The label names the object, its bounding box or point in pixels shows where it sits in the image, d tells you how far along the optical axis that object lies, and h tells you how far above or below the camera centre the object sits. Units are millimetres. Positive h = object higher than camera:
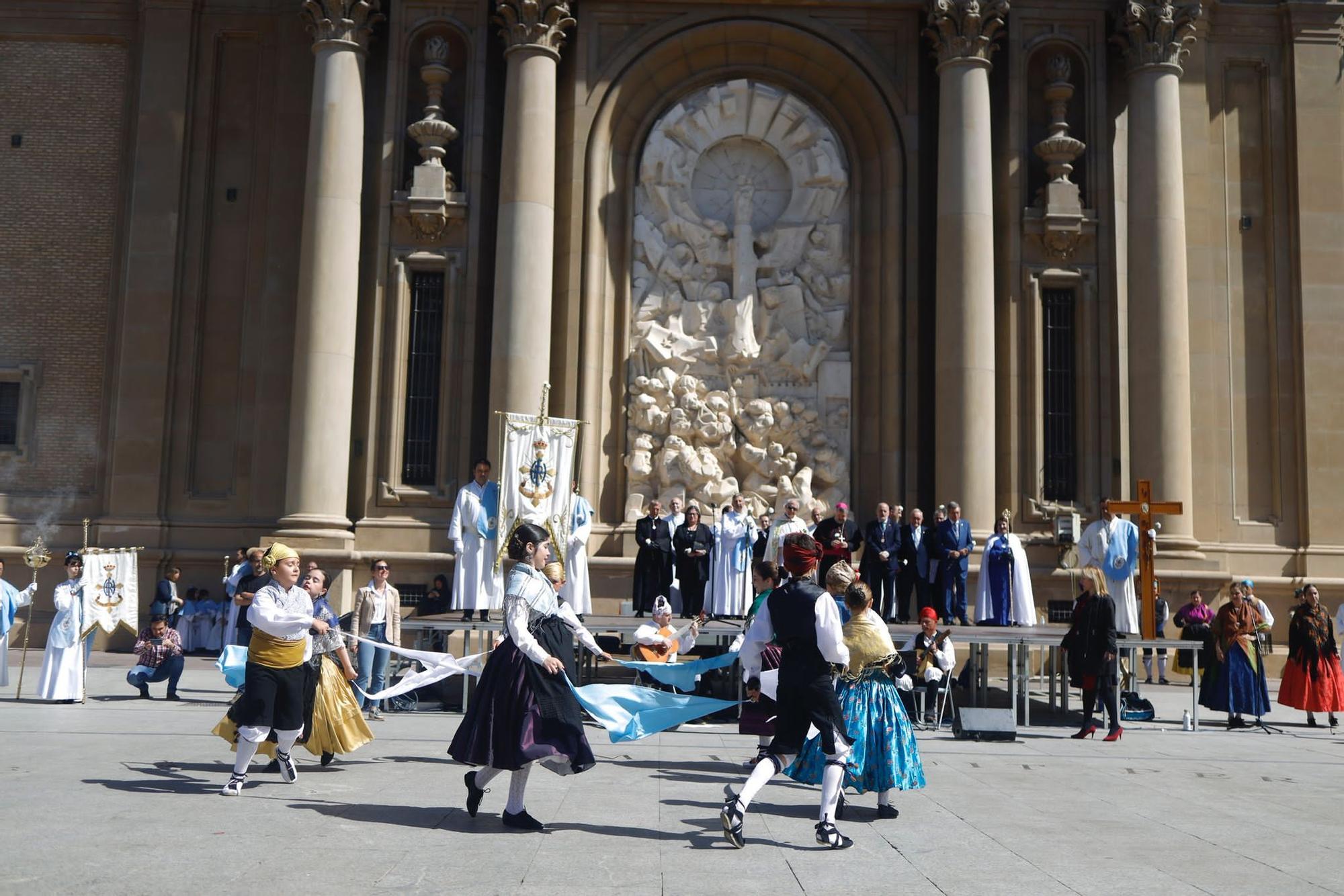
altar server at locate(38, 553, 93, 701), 15477 -1367
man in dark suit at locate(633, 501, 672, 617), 19797 +16
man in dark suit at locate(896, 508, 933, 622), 19453 +127
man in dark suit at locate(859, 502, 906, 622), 19344 +154
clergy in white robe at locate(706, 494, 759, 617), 19562 -54
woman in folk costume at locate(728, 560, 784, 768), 9281 -1016
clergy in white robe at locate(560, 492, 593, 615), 18109 -4
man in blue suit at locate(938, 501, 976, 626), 19297 +126
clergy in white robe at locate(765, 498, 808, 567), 18188 +513
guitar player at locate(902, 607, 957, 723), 14516 -966
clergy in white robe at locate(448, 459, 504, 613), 17672 +209
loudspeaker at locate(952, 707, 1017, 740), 13812 -1666
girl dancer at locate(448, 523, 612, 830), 8273 -973
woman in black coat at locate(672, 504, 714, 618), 19547 +66
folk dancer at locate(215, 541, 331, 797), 9734 -834
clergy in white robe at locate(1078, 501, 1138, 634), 19234 +361
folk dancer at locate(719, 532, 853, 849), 8328 -715
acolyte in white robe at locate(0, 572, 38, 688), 16781 -790
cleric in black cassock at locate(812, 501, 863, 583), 15664 +387
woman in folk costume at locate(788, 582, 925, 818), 9133 -1104
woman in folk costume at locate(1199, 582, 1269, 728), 15648 -1128
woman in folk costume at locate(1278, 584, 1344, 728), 15883 -1109
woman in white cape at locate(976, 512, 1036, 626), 19219 -221
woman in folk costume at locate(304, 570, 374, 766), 10477 -1256
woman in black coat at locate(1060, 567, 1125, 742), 14195 -841
